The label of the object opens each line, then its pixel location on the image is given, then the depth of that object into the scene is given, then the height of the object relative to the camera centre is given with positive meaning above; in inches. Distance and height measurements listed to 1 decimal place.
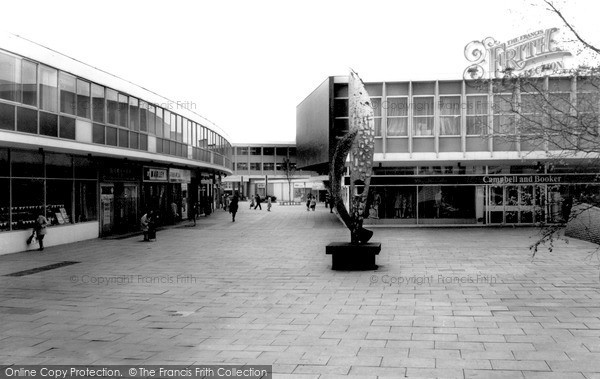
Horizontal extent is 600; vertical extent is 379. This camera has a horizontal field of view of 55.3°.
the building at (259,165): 3590.1 +168.5
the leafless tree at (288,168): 3484.0 +149.0
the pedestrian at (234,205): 1322.6 -30.5
